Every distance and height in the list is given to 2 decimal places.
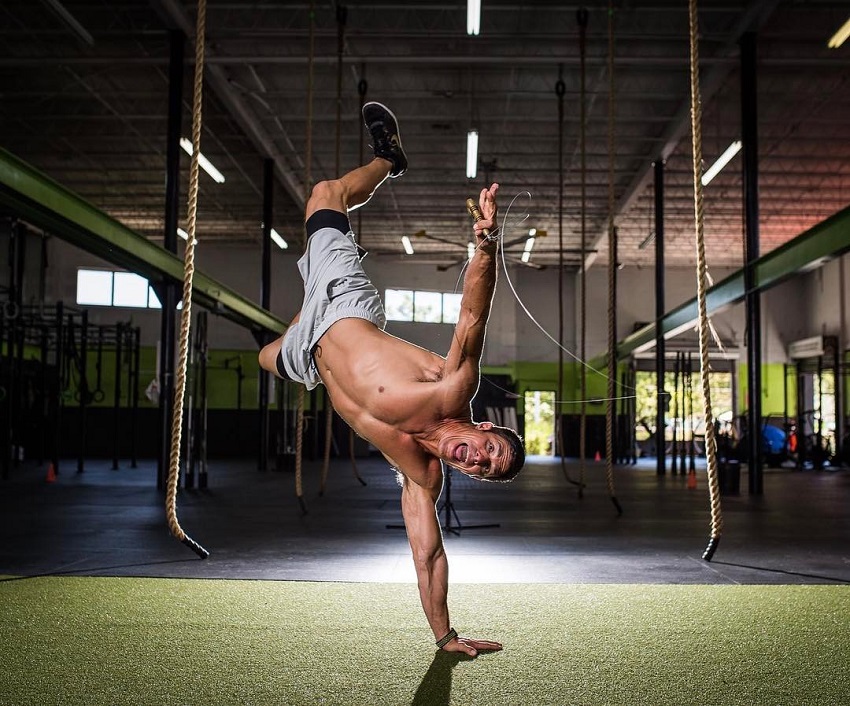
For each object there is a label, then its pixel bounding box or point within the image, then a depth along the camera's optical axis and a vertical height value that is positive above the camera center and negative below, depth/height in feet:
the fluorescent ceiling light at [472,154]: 35.19 +11.71
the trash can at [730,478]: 28.92 -2.84
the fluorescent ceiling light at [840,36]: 26.44 +12.74
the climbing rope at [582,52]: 19.98 +9.01
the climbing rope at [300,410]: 16.19 -0.30
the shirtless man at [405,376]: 7.84 +0.25
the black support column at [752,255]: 27.94 +5.21
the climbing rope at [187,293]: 10.57 +1.45
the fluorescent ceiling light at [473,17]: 24.90 +12.55
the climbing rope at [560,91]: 24.15 +10.09
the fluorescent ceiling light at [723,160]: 35.81 +11.75
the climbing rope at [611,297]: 16.10 +2.26
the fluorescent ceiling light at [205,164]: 40.81 +12.28
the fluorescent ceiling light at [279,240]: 56.59 +11.60
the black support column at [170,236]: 27.43 +5.89
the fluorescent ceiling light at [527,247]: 60.32 +11.72
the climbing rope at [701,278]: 10.24 +1.66
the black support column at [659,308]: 41.04 +5.13
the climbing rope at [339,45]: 19.52 +9.14
